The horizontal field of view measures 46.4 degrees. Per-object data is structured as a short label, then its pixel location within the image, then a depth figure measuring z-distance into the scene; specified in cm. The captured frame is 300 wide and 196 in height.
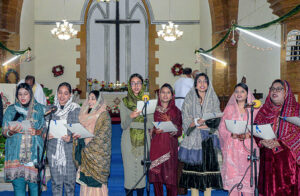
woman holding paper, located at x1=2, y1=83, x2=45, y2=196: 344
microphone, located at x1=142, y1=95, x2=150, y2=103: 331
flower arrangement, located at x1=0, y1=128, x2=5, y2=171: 540
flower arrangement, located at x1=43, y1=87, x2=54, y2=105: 657
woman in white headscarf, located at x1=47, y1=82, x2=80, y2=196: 360
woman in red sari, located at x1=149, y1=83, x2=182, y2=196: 370
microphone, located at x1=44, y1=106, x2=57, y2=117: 297
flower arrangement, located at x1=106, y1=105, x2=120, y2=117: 1031
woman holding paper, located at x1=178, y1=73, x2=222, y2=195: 368
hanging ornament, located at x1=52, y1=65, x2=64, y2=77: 1181
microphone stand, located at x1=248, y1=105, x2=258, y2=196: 302
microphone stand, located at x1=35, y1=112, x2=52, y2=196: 289
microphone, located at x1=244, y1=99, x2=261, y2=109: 301
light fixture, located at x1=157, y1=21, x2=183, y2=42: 1087
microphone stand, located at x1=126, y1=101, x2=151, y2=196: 335
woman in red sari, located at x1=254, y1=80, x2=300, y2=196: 333
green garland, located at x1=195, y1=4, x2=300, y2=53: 452
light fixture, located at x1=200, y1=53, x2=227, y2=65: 948
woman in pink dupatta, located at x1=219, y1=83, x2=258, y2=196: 359
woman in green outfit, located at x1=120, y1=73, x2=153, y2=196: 377
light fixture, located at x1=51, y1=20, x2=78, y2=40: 1079
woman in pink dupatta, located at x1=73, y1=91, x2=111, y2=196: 363
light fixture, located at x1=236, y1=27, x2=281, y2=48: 722
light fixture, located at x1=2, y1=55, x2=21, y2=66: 920
